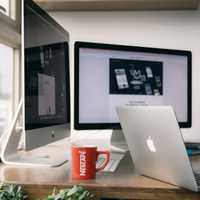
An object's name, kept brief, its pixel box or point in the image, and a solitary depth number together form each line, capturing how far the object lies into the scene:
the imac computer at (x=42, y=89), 1.18
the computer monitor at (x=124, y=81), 1.58
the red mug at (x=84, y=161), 1.07
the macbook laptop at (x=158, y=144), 0.93
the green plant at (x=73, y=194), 0.90
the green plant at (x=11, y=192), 0.98
